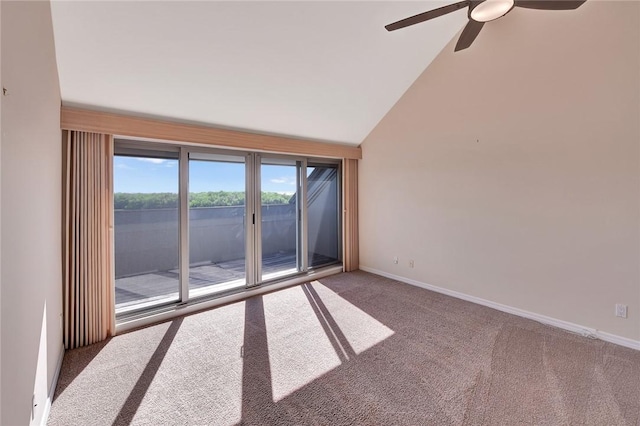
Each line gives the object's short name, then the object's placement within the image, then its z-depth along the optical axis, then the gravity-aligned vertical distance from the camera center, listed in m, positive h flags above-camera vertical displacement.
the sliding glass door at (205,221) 3.06 -0.09
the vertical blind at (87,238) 2.53 -0.22
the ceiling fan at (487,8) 1.85 +1.42
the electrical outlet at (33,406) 1.42 -1.00
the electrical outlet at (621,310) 2.56 -0.91
